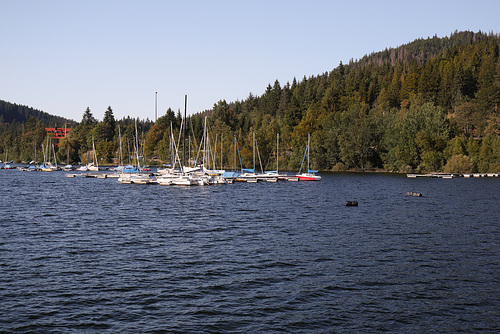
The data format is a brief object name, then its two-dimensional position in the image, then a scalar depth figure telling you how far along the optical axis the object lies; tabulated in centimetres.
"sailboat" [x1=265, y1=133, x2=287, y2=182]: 12119
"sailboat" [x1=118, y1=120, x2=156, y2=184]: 11031
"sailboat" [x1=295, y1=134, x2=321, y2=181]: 12235
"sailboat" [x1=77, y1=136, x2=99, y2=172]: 18649
